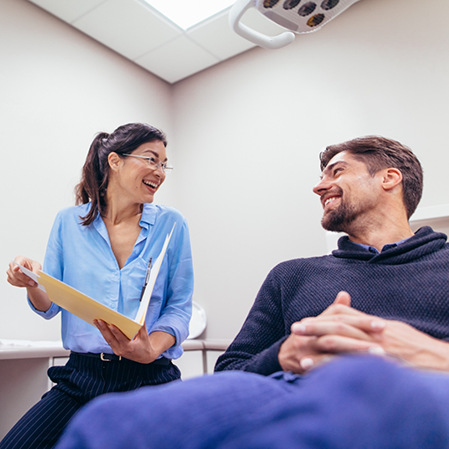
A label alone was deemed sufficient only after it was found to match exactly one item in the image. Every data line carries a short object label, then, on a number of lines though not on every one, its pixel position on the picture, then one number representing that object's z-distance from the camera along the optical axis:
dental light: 1.31
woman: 1.09
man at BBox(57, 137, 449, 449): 0.33
